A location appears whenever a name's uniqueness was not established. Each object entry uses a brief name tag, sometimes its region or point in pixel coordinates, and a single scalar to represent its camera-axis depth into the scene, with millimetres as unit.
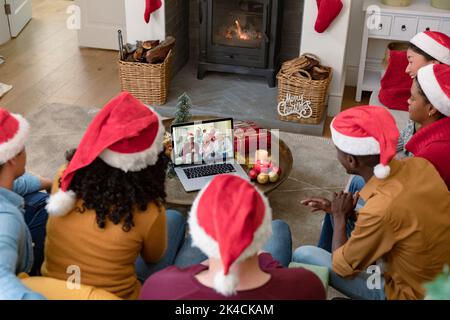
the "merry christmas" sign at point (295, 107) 3738
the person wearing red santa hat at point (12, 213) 1421
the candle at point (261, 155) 2883
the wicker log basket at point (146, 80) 3838
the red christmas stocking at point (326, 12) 3646
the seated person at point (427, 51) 2879
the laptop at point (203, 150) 2758
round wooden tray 2586
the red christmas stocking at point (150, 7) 3930
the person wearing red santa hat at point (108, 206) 1677
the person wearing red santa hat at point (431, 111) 2293
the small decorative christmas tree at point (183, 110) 2920
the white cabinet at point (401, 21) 3910
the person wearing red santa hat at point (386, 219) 1817
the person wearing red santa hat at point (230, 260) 1348
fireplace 4125
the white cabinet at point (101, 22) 5023
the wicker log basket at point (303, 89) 3668
